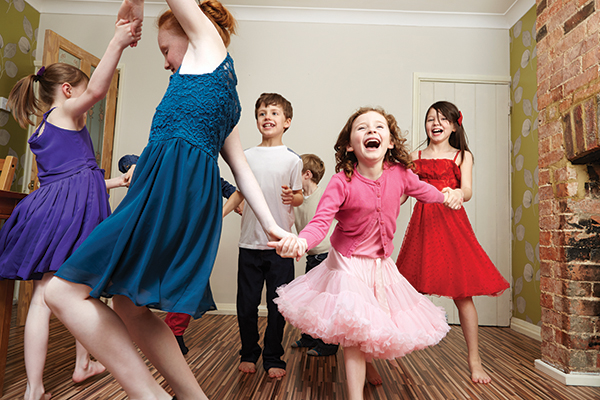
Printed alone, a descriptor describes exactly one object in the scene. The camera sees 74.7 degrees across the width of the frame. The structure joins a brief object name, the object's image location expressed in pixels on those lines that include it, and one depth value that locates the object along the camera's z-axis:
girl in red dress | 1.89
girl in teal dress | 0.89
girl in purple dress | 1.43
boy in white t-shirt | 1.92
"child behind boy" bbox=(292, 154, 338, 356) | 2.28
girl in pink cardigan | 1.29
